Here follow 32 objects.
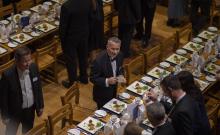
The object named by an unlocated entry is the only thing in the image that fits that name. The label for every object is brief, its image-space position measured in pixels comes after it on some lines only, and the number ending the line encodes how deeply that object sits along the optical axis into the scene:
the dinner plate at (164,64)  14.84
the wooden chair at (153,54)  15.01
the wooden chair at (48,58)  15.30
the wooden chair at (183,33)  16.40
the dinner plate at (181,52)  15.61
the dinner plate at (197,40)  16.44
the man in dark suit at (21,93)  11.52
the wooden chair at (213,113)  12.60
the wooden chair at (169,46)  15.82
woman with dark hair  11.08
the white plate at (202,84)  13.85
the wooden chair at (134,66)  14.38
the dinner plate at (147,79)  14.06
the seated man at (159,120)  9.65
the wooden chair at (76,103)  12.79
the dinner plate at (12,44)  15.61
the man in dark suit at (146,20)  17.89
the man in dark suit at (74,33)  14.64
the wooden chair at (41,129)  11.41
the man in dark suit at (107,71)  12.71
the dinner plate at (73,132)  11.87
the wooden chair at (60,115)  12.03
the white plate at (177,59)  15.08
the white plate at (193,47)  15.89
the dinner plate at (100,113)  12.49
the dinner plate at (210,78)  14.21
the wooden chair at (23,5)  17.93
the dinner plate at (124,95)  13.25
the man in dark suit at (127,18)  16.85
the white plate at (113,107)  12.68
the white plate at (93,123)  11.98
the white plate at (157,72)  14.32
